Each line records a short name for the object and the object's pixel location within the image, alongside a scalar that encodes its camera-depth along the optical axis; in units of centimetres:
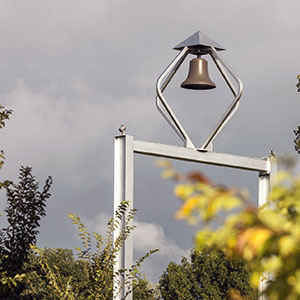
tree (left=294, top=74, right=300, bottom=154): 2698
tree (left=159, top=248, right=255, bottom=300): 6618
